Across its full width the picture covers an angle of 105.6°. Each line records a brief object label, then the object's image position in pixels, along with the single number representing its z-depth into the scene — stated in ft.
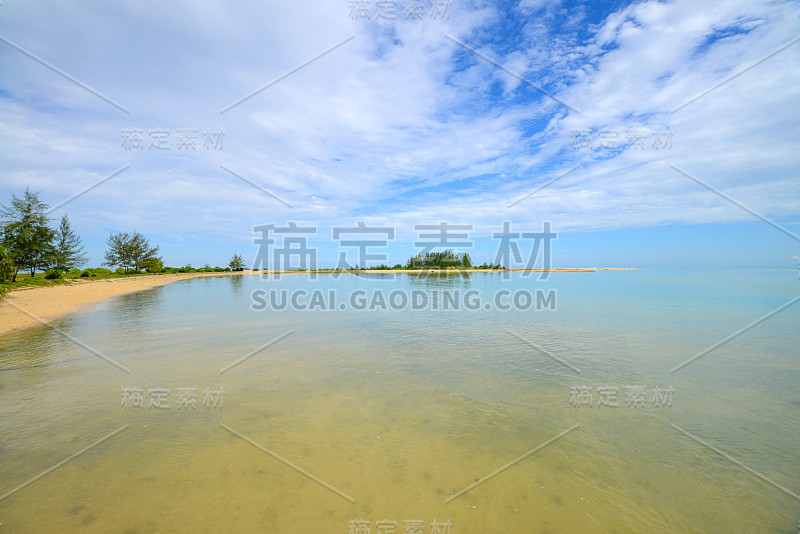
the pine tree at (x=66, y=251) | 114.42
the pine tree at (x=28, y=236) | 91.15
